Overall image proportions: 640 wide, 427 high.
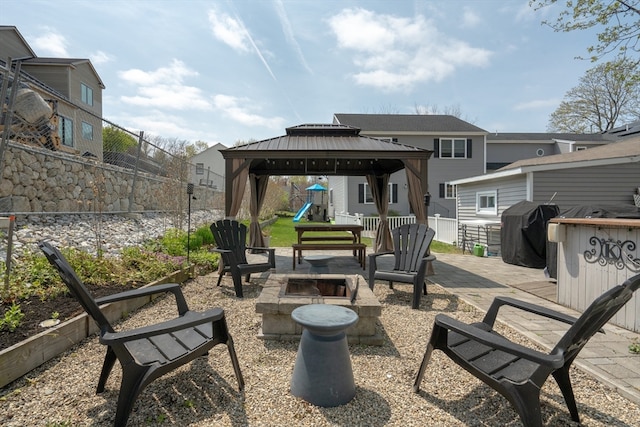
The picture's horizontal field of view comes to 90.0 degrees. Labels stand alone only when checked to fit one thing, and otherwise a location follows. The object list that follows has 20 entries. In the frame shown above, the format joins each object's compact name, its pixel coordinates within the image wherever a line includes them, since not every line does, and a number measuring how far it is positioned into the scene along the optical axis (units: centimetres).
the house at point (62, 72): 1400
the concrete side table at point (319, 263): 502
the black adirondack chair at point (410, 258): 417
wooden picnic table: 666
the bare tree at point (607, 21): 859
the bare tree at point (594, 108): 2362
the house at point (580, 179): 846
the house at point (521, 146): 1973
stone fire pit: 301
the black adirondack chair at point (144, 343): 174
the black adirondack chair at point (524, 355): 162
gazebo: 620
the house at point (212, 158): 3578
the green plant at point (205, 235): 814
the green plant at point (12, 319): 251
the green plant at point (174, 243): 616
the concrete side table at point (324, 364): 201
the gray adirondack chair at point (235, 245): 474
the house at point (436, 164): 1773
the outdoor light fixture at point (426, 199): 618
